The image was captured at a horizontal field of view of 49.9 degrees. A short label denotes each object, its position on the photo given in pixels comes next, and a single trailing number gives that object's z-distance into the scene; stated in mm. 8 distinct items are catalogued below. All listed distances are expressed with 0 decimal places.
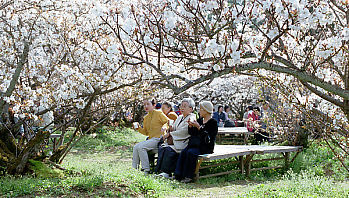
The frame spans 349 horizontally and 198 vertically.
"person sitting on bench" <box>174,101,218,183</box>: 6547
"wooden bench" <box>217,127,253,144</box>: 10680
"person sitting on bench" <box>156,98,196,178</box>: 6879
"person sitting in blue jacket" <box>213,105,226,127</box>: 14113
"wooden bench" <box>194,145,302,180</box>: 6629
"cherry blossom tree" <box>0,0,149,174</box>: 5852
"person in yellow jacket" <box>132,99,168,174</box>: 7352
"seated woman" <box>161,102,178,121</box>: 8344
